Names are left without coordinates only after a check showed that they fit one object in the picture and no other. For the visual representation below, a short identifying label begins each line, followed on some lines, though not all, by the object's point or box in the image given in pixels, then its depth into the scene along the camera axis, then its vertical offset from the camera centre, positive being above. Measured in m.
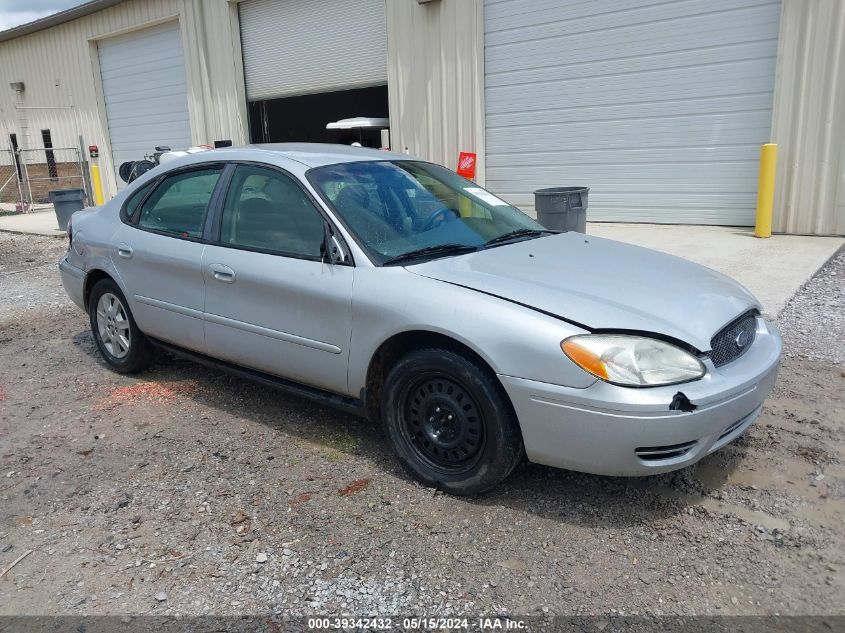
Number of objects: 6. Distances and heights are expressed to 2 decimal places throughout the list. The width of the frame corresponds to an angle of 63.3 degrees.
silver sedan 2.86 -0.82
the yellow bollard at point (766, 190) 9.02 -0.80
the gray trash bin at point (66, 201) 13.48 -0.92
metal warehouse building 9.18 +0.91
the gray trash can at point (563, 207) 7.99 -0.82
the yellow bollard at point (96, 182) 17.44 -0.73
